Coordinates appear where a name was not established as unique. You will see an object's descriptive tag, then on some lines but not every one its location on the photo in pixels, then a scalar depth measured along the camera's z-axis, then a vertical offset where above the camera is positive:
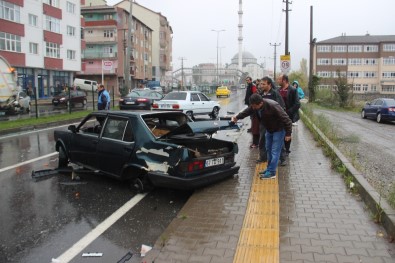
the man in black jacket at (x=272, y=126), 6.80 -0.59
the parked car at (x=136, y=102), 24.14 -0.61
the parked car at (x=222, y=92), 57.25 +0.00
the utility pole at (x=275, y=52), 74.59 +7.66
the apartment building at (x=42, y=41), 40.00 +5.75
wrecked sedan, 6.09 -0.97
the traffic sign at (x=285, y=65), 22.36 +1.54
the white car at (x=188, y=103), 19.56 -0.55
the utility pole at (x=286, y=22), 31.04 +5.65
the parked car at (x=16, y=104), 22.12 -0.70
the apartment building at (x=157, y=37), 95.62 +13.76
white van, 52.38 +1.03
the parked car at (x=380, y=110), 23.41 -1.07
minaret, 133.75 +21.65
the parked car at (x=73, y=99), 30.50 -0.56
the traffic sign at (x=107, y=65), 22.81 +1.55
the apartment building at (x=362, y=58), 98.38 +8.61
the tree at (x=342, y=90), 33.28 +0.19
